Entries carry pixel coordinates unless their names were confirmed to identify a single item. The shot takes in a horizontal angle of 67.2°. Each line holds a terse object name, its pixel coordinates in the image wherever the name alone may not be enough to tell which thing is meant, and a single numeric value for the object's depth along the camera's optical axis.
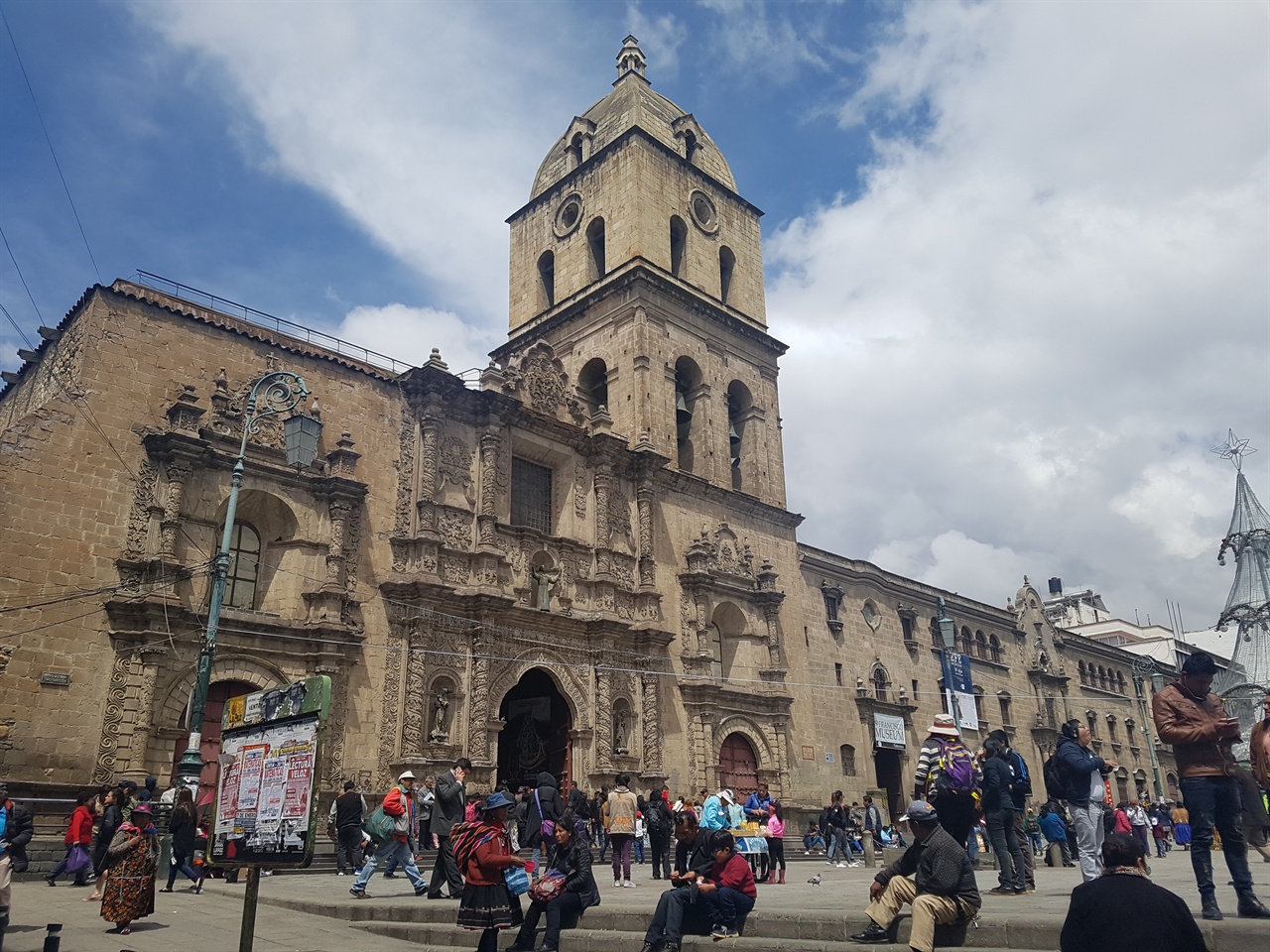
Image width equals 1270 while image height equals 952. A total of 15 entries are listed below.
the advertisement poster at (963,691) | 36.81
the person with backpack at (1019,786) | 10.31
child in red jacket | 8.73
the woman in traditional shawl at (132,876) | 9.39
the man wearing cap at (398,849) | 11.96
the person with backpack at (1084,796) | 8.95
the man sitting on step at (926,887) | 7.12
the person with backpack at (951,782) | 9.37
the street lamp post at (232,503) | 13.71
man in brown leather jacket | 7.06
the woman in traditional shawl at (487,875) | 8.01
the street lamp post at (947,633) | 24.28
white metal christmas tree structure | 56.09
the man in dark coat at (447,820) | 11.73
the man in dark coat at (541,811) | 12.62
